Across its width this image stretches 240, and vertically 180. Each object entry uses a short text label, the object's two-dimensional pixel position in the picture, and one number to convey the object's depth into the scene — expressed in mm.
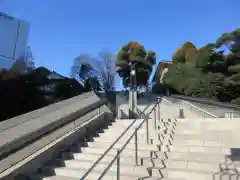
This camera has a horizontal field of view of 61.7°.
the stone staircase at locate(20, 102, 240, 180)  3330
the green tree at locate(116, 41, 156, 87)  17373
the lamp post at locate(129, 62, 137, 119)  6944
